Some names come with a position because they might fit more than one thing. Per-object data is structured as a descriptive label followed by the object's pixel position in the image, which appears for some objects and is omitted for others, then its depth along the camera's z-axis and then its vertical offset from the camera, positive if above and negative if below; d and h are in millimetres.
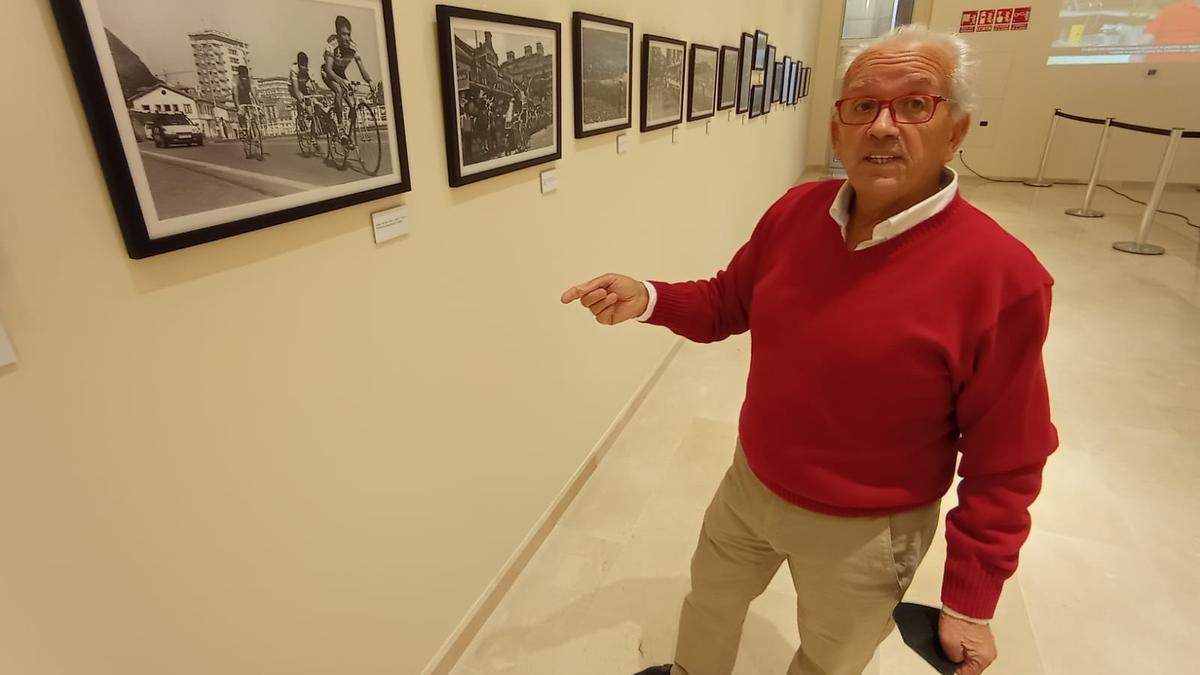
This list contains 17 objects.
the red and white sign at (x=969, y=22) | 8758 +1044
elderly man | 959 -450
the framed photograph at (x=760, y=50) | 4574 +353
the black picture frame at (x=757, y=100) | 4884 -18
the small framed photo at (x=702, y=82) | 3195 +87
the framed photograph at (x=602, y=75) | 1975 +80
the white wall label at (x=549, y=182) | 1896 -252
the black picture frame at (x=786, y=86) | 6312 +121
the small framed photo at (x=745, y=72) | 4234 +181
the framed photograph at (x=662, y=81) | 2551 +73
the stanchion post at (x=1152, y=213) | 5305 -1029
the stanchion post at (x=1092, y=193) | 6649 -1060
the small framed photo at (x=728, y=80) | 3809 +110
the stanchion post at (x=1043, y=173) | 8680 -1063
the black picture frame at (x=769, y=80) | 5211 +149
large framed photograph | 756 -12
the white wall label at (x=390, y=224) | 1256 -254
